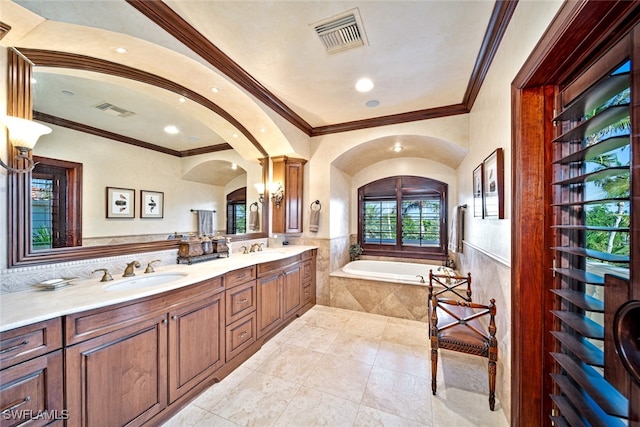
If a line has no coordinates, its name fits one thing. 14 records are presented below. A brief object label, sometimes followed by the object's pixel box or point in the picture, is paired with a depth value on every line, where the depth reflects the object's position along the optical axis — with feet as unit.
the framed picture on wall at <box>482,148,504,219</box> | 5.46
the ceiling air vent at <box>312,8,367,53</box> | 5.60
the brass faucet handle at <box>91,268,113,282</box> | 5.33
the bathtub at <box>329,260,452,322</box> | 10.27
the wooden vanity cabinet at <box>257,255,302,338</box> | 8.32
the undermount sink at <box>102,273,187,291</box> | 5.31
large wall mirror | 4.97
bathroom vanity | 3.42
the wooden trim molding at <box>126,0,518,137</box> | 5.17
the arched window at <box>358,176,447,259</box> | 13.76
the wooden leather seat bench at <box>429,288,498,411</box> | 5.42
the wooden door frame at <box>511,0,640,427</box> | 4.26
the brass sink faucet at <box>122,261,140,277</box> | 5.81
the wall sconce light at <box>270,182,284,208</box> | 11.51
